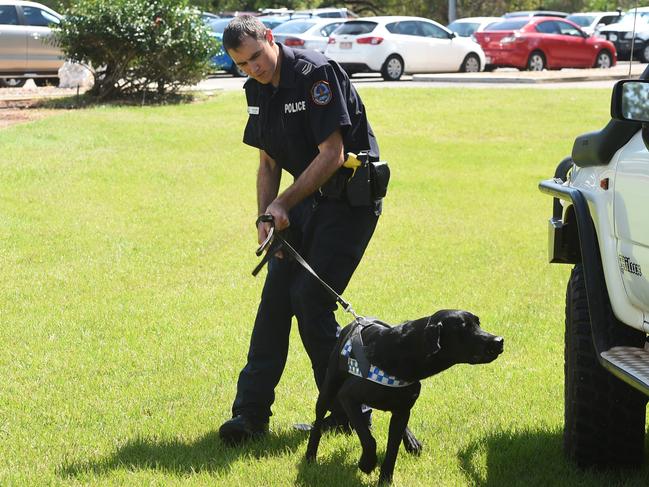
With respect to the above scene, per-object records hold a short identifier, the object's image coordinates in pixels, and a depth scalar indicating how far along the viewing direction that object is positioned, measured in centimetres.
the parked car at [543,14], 3849
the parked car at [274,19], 3456
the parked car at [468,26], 3492
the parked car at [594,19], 3588
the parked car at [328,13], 3948
